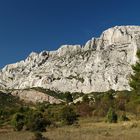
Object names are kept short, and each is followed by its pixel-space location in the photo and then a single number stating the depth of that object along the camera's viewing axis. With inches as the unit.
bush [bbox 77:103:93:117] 1759.5
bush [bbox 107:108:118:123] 1130.6
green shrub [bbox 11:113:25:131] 841.7
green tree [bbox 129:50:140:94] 1025.1
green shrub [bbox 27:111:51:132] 753.3
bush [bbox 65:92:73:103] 3121.7
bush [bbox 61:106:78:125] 1130.4
